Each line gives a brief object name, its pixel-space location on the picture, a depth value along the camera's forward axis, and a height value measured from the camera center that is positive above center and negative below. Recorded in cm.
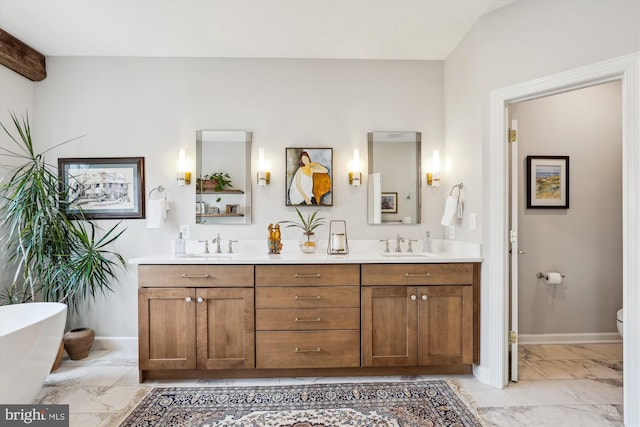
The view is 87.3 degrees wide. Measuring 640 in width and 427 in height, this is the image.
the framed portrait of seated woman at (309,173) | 300 +36
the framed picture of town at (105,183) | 298 +27
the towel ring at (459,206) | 271 +5
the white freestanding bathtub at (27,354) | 180 -81
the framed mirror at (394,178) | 302 +31
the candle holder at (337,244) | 279 -26
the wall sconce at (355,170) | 296 +38
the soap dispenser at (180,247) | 275 -28
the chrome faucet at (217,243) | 285 -26
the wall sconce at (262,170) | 292 +37
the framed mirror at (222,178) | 297 +31
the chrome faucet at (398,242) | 288 -25
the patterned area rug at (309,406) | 196 -122
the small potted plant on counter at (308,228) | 281 -14
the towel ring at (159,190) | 299 +21
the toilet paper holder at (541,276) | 305 -58
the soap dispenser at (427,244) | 291 -27
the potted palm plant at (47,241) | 258 -23
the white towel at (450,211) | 270 +1
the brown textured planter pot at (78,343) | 275 -107
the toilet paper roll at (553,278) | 298 -58
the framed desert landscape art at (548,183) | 307 +27
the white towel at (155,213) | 287 +0
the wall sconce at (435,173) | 300 +36
